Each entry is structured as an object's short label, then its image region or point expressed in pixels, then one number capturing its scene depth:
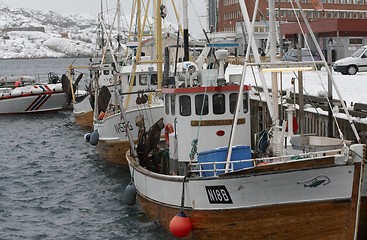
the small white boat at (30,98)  48.34
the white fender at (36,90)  48.17
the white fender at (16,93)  48.33
